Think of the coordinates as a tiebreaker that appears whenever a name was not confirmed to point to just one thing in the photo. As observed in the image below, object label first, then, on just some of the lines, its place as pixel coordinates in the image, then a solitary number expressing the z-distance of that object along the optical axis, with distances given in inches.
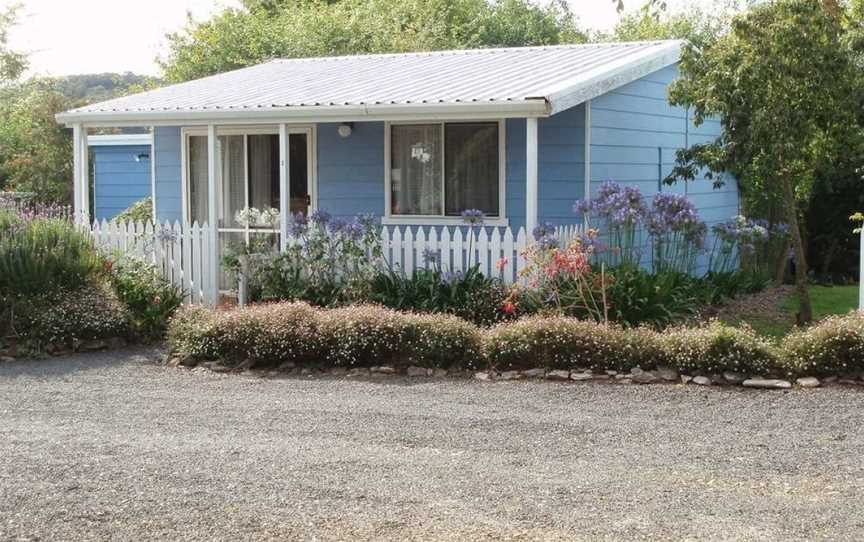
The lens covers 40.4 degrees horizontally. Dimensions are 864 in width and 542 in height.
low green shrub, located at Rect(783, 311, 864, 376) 360.2
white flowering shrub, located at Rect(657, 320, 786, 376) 368.8
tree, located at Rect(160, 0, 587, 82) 1184.8
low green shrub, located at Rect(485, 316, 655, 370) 384.2
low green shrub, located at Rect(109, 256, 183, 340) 486.9
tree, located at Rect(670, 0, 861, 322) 472.7
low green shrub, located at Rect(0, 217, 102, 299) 474.6
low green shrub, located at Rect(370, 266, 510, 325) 469.4
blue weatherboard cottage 519.8
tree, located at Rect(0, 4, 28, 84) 1481.3
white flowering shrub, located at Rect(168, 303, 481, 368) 403.5
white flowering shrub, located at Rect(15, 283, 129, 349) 458.9
